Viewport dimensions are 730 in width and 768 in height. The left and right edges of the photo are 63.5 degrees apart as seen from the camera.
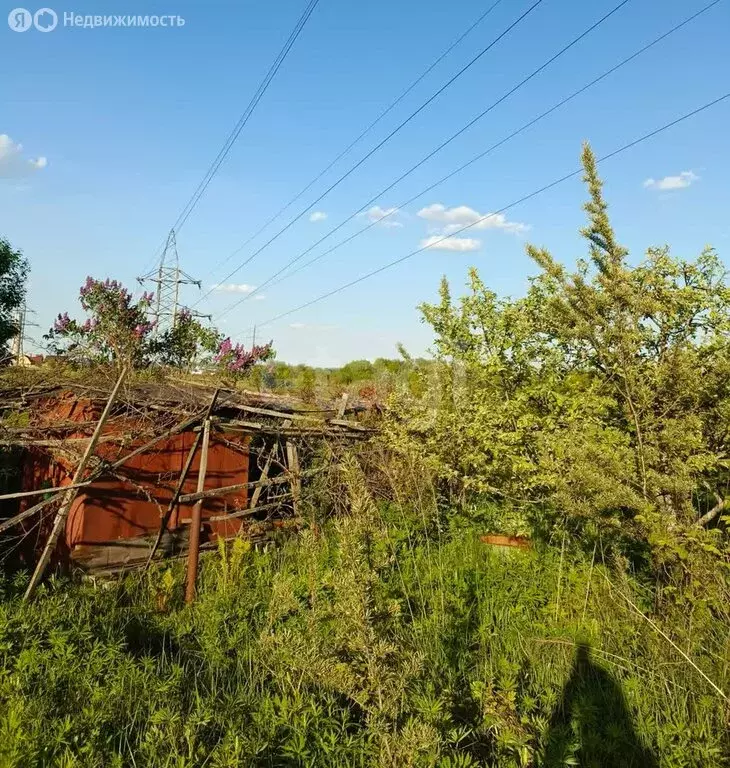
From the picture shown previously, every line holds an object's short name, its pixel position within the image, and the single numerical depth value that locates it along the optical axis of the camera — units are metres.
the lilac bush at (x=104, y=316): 12.03
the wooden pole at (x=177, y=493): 6.54
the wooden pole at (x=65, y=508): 5.11
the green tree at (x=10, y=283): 23.53
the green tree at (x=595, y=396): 4.16
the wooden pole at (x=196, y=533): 6.27
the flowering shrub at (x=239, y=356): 15.45
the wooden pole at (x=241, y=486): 6.64
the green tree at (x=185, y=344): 14.78
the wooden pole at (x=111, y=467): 5.34
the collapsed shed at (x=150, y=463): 6.70
